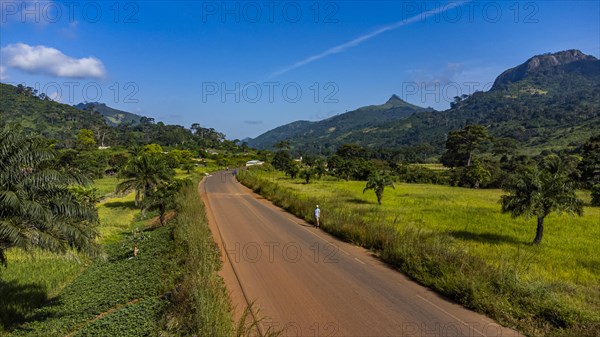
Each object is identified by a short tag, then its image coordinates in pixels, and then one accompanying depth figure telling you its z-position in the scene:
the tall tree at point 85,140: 129.36
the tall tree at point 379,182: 39.66
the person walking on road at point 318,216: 23.92
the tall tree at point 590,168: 58.59
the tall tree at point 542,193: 21.53
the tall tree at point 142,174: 41.28
